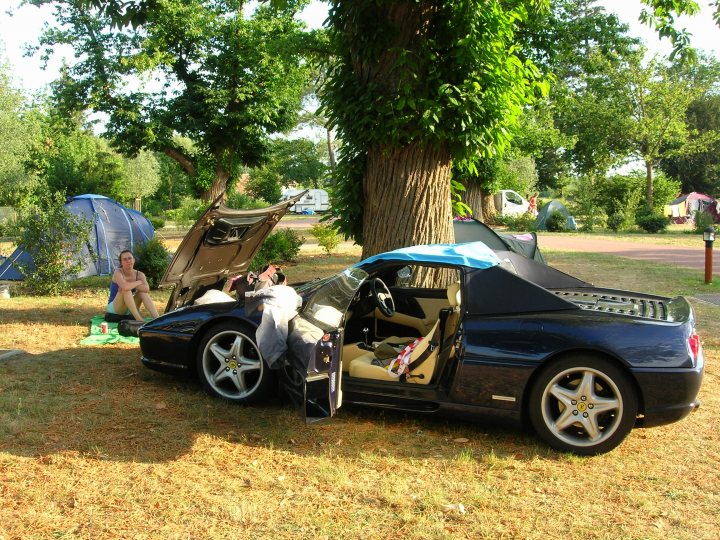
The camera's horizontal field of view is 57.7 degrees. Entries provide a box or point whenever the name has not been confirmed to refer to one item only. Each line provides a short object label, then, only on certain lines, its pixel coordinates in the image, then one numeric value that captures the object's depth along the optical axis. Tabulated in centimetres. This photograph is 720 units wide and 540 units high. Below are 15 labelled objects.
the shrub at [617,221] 2961
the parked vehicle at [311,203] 6119
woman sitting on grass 851
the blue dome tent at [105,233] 1411
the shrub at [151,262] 1216
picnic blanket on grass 768
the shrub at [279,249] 1587
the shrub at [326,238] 1816
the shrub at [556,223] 3064
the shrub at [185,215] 2087
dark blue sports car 421
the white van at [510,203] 3616
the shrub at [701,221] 2650
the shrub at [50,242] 1122
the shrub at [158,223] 3825
